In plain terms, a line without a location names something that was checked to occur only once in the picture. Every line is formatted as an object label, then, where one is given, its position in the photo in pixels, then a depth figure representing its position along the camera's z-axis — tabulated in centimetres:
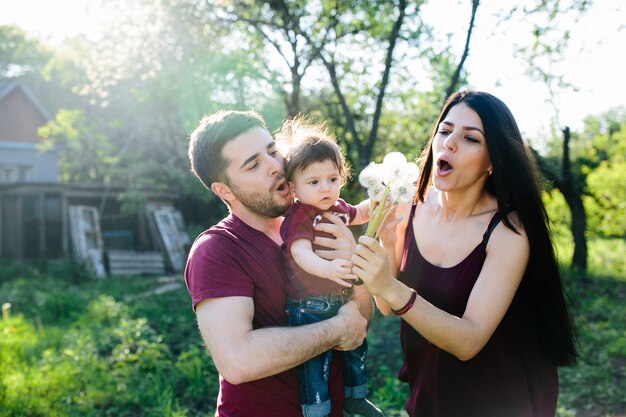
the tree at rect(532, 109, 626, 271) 1030
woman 210
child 217
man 197
